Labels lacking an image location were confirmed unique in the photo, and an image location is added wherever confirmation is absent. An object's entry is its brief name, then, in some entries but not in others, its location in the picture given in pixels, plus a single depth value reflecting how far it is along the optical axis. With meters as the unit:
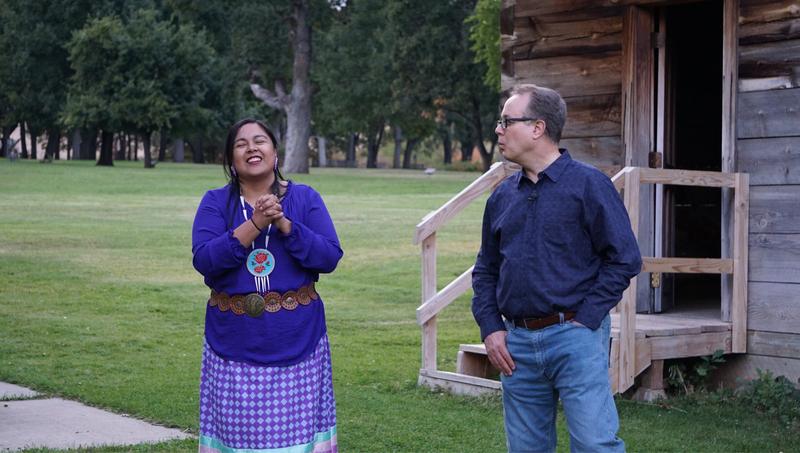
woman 4.58
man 4.43
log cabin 8.30
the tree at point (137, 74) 58.38
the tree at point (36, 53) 66.88
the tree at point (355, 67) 62.03
